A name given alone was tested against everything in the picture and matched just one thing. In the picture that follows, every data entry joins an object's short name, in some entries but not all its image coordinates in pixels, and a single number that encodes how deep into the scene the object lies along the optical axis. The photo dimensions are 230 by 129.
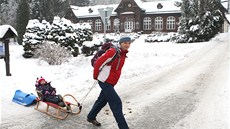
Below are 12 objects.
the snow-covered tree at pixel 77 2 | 81.88
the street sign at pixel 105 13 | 13.00
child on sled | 6.65
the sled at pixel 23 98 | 7.48
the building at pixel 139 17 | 58.44
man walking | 5.31
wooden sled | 6.46
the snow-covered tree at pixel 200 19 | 33.12
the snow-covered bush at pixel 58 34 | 22.19
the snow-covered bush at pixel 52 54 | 16.25
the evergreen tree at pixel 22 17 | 49.07
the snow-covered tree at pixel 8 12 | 60.31
